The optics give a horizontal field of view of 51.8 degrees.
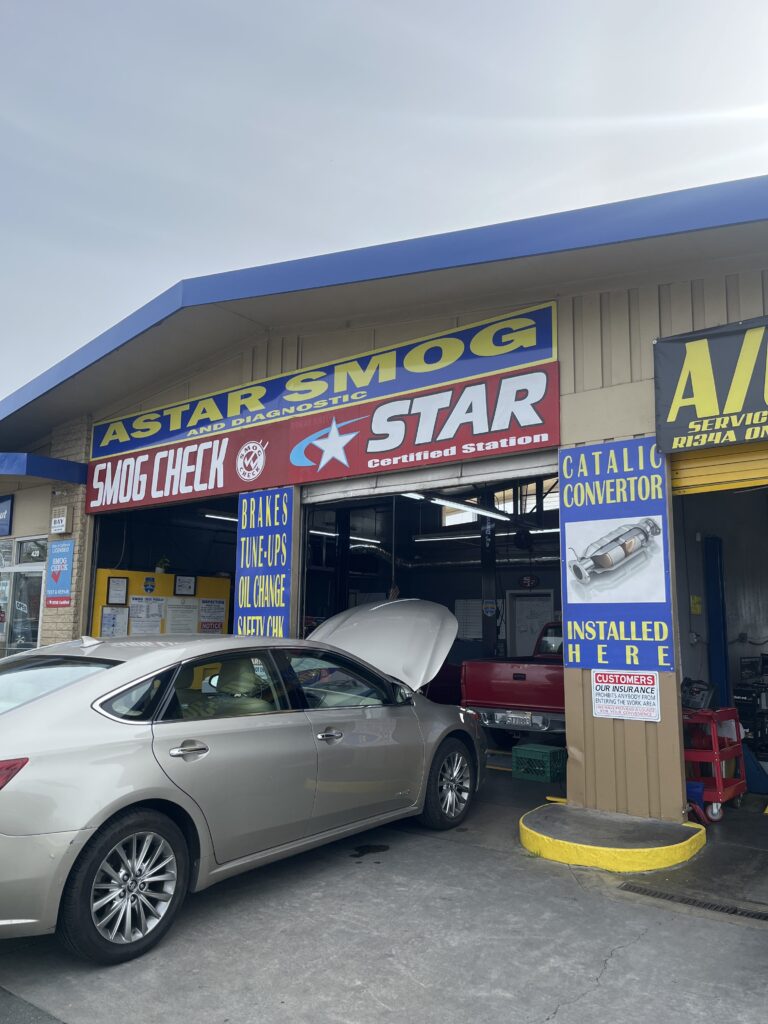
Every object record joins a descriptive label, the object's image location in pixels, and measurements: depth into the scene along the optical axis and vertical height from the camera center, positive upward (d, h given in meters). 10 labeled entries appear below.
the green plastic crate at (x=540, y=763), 7.86 -1.39
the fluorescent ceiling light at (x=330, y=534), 16.50 +1.81
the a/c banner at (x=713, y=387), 5.71 +1.76
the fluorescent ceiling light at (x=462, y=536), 15.99 +1.86
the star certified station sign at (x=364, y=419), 7.02 +2.08
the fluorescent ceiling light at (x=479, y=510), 12.03 +1.91
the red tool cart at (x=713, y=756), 6.30 -1.06
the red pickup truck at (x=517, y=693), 8.13 -0.75
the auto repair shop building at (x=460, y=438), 6.00 +1.83
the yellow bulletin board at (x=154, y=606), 10.98 +0.18
